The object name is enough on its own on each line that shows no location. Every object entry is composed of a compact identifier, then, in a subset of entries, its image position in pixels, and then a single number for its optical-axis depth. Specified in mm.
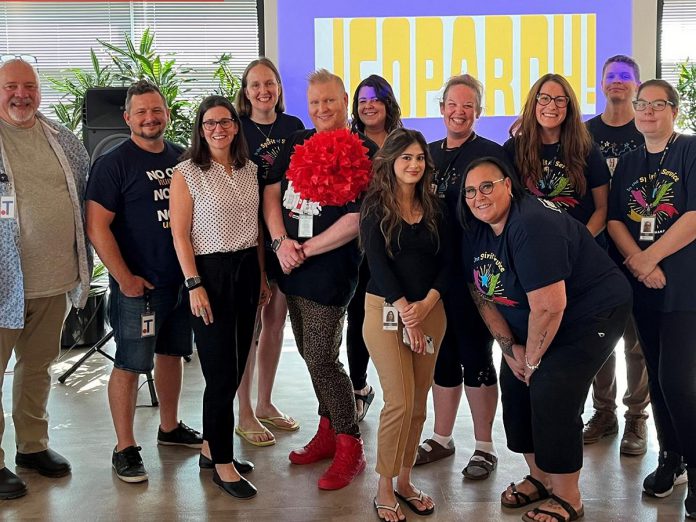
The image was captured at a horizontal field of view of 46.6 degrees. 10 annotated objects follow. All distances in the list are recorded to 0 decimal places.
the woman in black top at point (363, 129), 3961
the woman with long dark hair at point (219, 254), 3217
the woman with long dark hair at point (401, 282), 2992
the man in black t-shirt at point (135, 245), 3359
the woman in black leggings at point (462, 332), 3338
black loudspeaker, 5309
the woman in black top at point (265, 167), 3859
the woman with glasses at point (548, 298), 2822
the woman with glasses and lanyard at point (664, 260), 3111
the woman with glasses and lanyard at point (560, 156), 3320
